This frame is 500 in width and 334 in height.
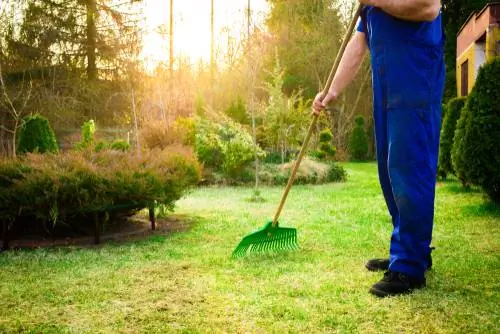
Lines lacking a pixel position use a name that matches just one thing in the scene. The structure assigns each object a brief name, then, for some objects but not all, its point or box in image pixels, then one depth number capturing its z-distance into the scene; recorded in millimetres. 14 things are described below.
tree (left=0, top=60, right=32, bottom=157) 17427
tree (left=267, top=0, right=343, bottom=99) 24172
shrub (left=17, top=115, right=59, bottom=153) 8305
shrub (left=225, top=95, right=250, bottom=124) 14709
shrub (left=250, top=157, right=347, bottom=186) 11742
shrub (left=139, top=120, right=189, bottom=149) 13180
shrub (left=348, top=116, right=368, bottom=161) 22078
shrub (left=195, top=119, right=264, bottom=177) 11227
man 3049
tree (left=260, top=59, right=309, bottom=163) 12547
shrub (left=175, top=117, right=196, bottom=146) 13375
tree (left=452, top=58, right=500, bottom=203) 6383
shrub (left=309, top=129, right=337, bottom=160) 15781
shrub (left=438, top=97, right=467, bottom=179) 9578
